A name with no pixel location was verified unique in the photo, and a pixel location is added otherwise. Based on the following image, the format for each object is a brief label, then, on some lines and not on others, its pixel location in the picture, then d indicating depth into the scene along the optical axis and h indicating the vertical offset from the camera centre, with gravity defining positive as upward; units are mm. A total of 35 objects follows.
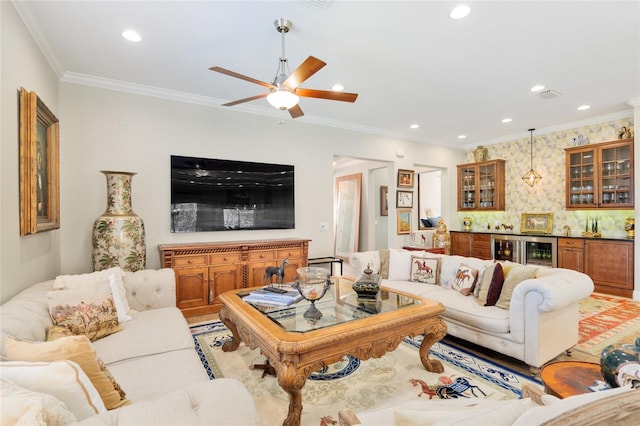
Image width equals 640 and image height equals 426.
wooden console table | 3631 -693
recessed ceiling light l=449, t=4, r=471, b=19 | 2332 +1562
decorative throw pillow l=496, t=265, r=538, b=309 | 2717 -641
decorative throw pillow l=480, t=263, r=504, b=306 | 2789 -719
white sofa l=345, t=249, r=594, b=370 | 2352 -899
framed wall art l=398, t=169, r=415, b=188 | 6075 +667
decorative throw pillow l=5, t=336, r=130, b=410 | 1164 -552
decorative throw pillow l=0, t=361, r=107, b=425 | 839 -545
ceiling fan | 2261 +1017
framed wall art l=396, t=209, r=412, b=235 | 6199 -208
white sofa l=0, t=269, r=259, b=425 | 1046 -758
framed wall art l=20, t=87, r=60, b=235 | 2205 +381
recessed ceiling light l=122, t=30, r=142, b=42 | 2656 +1570
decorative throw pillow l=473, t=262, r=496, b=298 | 2897 -673
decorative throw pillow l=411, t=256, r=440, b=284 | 3586 -708
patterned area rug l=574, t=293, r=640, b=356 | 3004 -1311
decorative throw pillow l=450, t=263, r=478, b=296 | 3125 -721
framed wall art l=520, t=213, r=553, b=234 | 5789 -246
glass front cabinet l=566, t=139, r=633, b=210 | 4758 +568
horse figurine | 2667 -532
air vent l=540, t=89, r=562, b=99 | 3955 +1549
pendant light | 5801 +637
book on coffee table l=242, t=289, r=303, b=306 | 2434 -715
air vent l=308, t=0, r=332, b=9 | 2246 +1554
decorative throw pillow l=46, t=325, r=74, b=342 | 1706 -690
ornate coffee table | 1731 -760
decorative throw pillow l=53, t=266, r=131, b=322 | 2268 -534
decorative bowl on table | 2240 -550
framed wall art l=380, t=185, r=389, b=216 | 7726 +281
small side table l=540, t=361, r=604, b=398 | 1382 -813
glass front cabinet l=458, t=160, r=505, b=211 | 6434 +552
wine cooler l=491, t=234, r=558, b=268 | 5352 -724
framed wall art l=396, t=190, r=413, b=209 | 6133 +243
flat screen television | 4047 +239
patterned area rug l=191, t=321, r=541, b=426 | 2023 -1278
